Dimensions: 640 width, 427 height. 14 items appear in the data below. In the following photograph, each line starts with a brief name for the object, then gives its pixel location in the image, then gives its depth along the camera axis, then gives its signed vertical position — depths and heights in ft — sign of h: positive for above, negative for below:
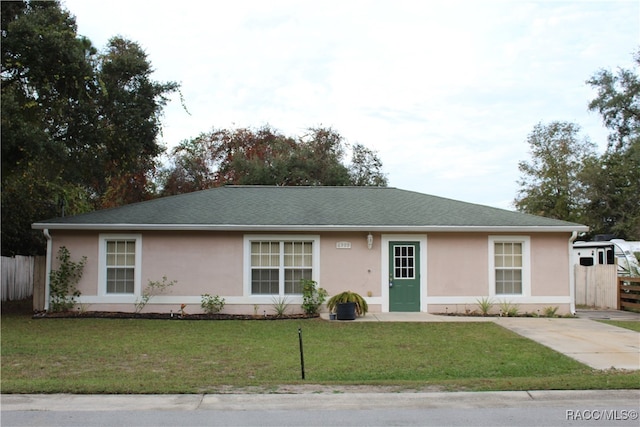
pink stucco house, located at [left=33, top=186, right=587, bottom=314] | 54.80 -0.51
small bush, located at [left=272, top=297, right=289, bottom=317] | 54.80 -4.84
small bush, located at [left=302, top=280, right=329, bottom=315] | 54.34 -4.06
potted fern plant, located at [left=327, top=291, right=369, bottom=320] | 50.57 -4.53
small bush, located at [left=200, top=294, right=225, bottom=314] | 54.54 -4.71
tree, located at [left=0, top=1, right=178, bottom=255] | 47.62 +13.32
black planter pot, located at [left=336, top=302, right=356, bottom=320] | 50.52 -4.95
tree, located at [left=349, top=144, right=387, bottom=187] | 131.44 +19.47
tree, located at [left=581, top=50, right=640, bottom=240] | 112.88 +17.32
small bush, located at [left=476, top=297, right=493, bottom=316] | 55.31 -4.86
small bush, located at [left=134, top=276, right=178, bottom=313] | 54.60 -3.36
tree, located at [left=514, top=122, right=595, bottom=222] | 137.59 +19.43
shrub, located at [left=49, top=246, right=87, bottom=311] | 53.88 -2.62
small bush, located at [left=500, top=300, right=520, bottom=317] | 55.26 -5.23
